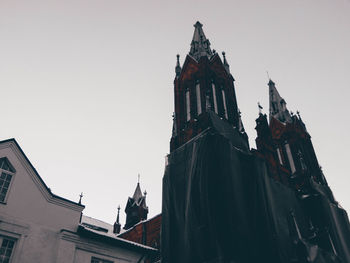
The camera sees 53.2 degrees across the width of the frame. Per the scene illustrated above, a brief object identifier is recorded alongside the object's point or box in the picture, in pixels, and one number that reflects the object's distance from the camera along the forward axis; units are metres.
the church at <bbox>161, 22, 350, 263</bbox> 17.72
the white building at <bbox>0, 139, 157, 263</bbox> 13.69
